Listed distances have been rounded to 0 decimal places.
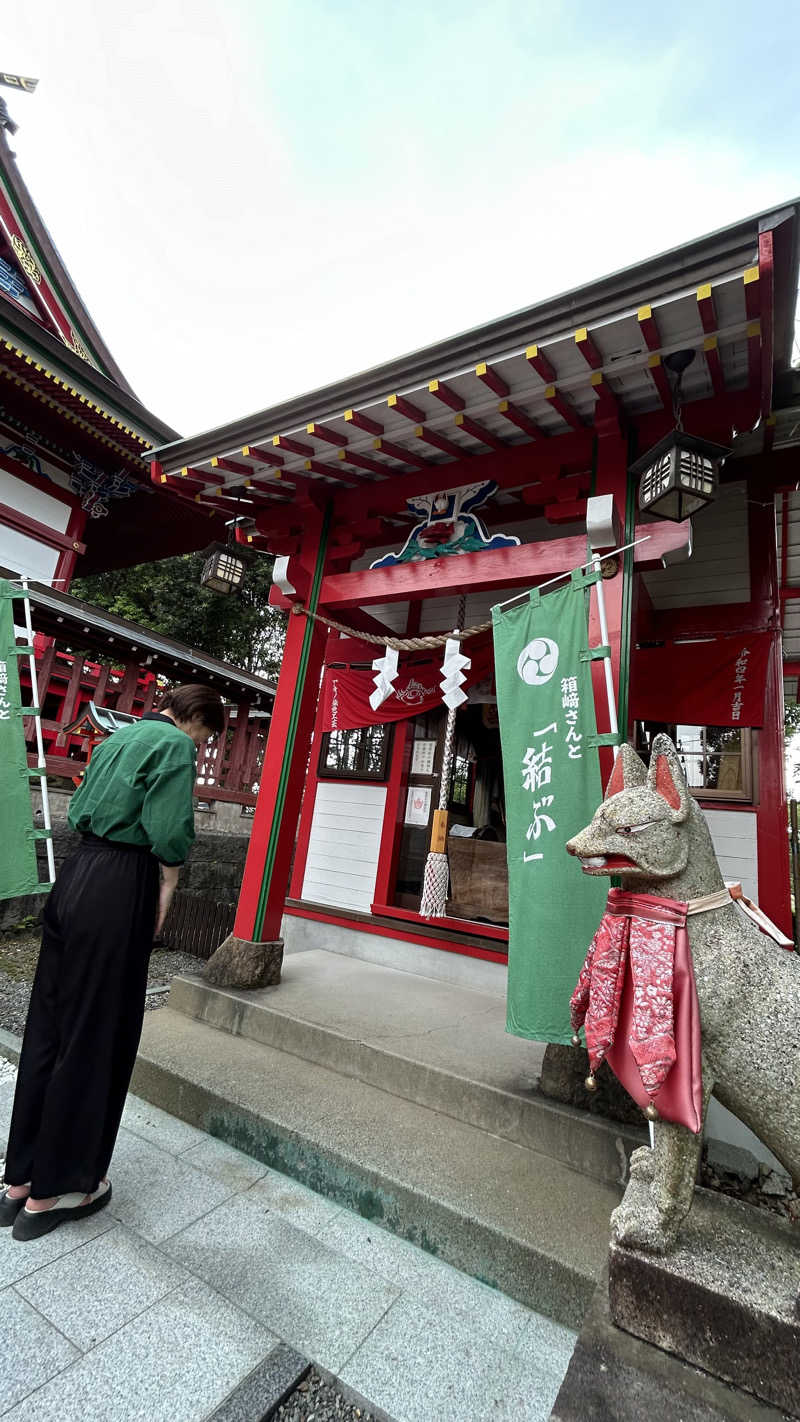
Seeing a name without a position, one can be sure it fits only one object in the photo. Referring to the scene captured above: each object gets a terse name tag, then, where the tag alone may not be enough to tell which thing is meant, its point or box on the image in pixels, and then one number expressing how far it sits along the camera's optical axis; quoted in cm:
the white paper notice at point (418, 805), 714
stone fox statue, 193
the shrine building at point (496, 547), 353
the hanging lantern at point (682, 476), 340
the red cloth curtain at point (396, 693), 630
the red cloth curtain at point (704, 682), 519
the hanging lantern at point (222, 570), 644
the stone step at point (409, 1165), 245
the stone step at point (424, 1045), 305
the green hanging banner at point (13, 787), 428
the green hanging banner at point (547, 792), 312
